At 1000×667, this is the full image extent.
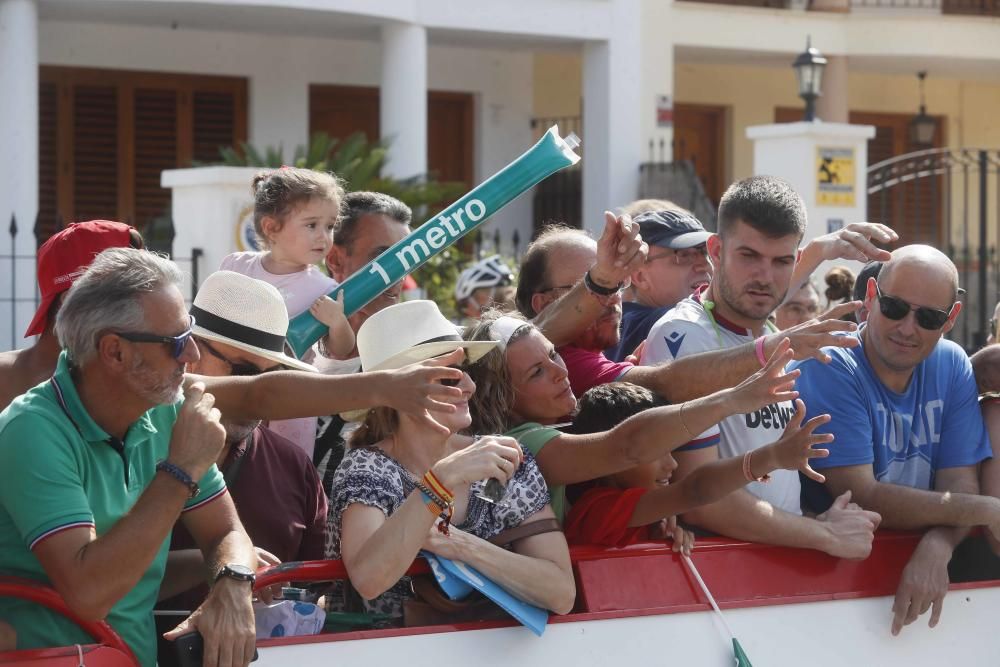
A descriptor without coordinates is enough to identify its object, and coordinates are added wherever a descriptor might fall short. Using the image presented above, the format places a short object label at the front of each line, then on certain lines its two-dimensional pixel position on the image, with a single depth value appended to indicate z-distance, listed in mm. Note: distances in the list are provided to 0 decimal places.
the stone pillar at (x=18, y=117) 13578
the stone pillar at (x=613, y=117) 16328
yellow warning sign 13391
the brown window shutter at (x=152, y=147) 16469
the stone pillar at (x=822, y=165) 13328
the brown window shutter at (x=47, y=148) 16156
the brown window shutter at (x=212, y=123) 16734
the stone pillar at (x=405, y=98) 15070
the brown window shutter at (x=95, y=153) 16297
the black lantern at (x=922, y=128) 20156
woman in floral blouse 3434
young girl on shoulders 5125
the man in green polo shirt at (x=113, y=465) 3127
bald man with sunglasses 4359
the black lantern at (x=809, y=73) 14328
